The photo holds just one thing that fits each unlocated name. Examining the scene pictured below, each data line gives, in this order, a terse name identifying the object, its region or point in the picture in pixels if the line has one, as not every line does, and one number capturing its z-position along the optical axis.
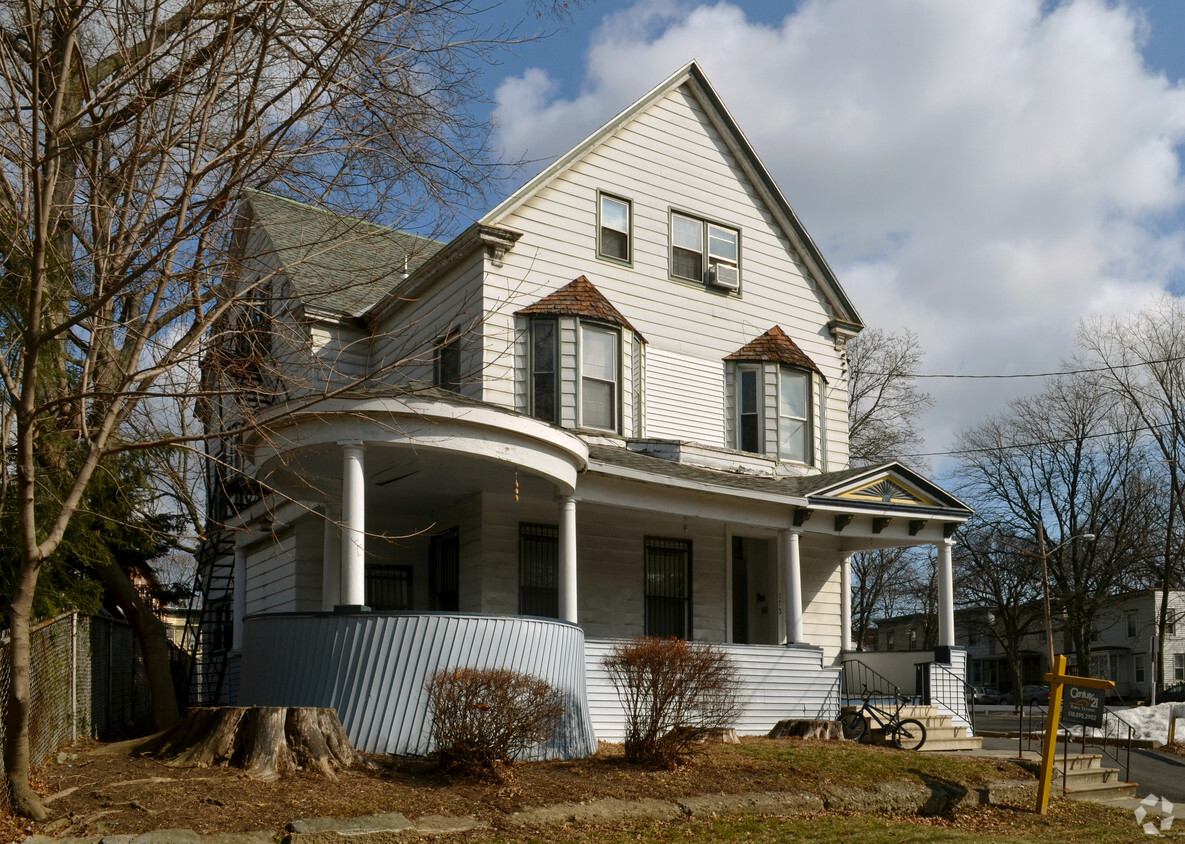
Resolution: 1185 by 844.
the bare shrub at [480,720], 10.54
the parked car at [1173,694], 52.03
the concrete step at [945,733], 16.77
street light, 34.75
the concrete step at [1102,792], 14.75
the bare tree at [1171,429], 43.50
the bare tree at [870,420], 42.53
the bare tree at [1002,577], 51.19
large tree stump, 10.10
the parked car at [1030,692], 64.52
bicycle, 16.14
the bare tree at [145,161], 7.91
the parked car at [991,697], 66.64
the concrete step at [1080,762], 15.25
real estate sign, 14.13
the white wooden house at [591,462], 12.41
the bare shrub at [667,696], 11.87
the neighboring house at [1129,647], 66.19
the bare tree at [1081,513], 48.78
